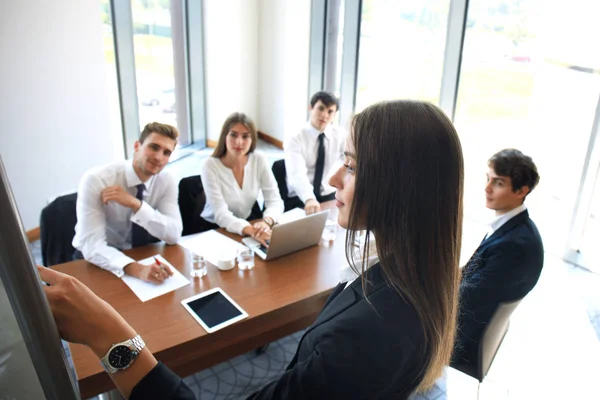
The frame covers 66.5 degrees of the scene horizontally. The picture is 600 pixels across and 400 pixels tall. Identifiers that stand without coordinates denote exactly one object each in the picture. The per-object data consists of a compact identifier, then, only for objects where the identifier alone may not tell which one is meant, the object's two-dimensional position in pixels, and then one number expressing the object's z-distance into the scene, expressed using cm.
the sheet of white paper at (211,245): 220
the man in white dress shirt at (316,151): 347
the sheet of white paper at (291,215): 276
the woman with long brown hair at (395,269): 87
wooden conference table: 158
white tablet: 171
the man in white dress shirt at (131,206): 204
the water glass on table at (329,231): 243
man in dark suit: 178
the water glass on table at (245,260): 210
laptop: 210
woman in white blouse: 287
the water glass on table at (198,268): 201
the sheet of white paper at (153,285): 186
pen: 197
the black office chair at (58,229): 227
